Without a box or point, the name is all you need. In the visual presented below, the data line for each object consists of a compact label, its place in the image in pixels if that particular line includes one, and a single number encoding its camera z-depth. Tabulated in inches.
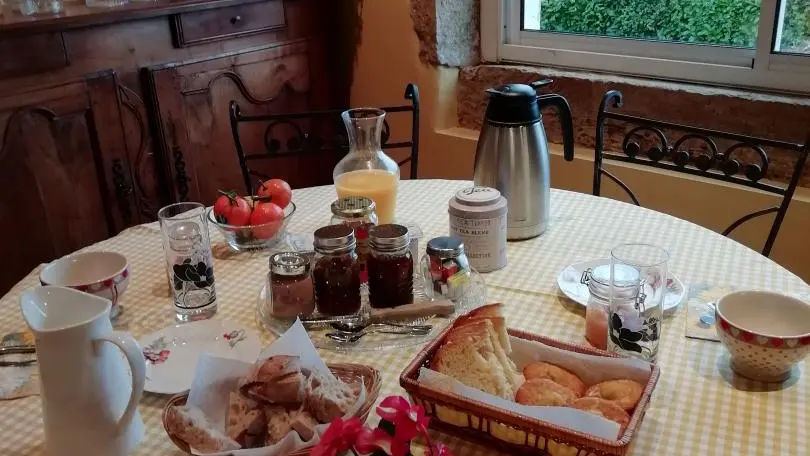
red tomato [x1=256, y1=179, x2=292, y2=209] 54.4
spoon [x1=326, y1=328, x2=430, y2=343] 40.1
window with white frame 73.5
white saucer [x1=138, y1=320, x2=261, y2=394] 37.3
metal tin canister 46.3
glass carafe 53.7
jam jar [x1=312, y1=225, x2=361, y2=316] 40.6
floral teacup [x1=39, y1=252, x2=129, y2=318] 42.6
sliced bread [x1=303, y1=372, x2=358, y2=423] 30.0
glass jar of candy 43.2
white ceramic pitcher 29.9
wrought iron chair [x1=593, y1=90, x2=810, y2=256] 56.3
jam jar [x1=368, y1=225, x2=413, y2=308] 41.2
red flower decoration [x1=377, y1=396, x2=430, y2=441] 25.3
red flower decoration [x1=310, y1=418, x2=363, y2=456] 25.2
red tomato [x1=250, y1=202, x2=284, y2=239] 51.4
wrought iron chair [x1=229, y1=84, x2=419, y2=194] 70.8
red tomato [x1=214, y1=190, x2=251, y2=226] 51.6
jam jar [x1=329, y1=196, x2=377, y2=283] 45.3
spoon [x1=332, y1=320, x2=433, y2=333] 40.9
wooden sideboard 73.3
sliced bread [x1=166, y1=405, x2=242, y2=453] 28.9
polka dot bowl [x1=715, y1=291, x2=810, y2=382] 33.9
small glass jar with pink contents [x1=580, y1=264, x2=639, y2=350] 38.9
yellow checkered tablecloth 32.4
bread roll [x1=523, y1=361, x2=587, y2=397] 33.2
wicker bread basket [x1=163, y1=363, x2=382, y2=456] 30.2
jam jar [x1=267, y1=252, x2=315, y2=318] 41.4
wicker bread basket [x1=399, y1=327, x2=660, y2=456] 28.1
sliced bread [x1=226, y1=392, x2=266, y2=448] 29.9
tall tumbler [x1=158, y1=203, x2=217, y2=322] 43.1
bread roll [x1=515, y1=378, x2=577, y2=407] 31.7
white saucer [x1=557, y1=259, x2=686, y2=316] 42.3
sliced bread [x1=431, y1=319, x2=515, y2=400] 32.5
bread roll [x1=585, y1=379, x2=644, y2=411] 31.0
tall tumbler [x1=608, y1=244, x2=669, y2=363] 36.8
